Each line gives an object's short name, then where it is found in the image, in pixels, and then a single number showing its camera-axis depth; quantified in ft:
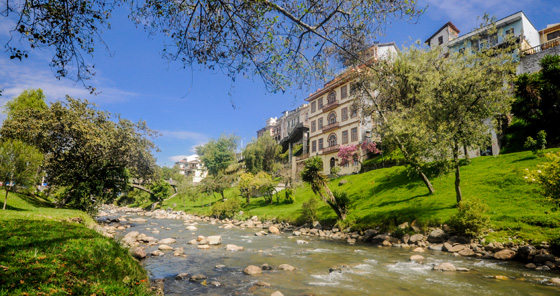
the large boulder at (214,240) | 59.82
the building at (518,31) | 114.62
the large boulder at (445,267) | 35.27
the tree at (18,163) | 60.59
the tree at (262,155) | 208.74
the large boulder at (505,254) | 40.11
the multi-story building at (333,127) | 141.08
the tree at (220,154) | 246.47
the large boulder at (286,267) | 37.14
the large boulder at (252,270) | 35.01
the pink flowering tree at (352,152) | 134.51
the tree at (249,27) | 16.84
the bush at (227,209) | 125.70
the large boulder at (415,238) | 54.54
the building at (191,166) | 392.31
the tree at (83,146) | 72.90
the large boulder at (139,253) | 42.58
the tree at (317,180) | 80.18
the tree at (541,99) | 75.87
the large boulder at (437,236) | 51.96
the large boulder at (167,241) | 59.78
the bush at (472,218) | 46.96
